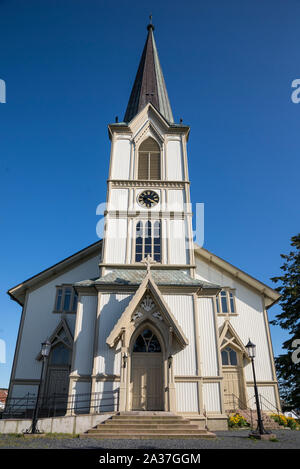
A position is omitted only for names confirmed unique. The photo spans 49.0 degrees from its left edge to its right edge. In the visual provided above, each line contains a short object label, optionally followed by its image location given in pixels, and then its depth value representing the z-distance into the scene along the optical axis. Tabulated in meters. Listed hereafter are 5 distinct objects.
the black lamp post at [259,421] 11.88
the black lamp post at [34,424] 12.12
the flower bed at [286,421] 16.81
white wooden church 15.24
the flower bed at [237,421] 15.96
